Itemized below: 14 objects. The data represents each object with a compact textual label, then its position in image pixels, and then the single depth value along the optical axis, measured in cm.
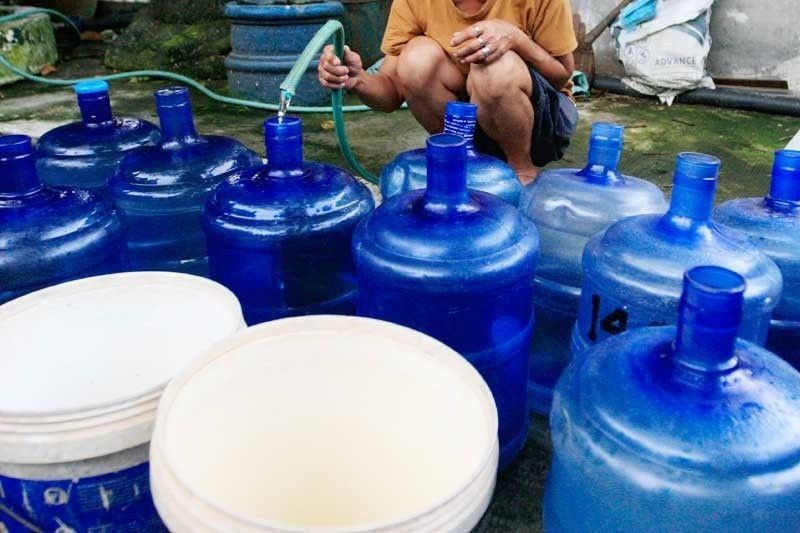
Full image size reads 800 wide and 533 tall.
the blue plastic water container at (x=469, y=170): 158
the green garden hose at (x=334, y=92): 155
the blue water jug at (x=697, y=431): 77
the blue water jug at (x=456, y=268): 118
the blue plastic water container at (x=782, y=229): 127
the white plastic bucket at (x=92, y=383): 84
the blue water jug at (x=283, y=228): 142
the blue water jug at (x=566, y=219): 152
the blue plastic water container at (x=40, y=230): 125
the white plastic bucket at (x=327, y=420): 85
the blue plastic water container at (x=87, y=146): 180
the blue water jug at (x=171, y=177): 165
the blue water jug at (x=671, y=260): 112
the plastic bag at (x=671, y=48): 420
